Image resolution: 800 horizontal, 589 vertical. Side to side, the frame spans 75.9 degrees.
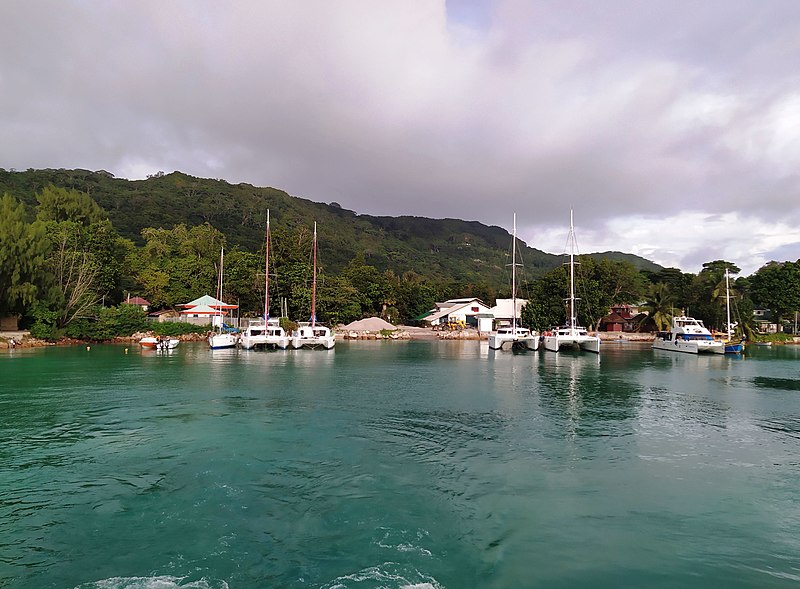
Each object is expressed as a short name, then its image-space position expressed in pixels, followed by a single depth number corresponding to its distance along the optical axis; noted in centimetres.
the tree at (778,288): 7825
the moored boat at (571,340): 5066
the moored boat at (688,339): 5334
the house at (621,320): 8594
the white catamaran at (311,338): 5128
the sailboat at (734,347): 5156
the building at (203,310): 6316
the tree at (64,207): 6650
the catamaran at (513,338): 5506
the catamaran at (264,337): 4956
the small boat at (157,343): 4825
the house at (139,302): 6680
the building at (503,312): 9381
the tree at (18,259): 4650
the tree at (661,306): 7625
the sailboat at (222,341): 4794
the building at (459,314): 9188
